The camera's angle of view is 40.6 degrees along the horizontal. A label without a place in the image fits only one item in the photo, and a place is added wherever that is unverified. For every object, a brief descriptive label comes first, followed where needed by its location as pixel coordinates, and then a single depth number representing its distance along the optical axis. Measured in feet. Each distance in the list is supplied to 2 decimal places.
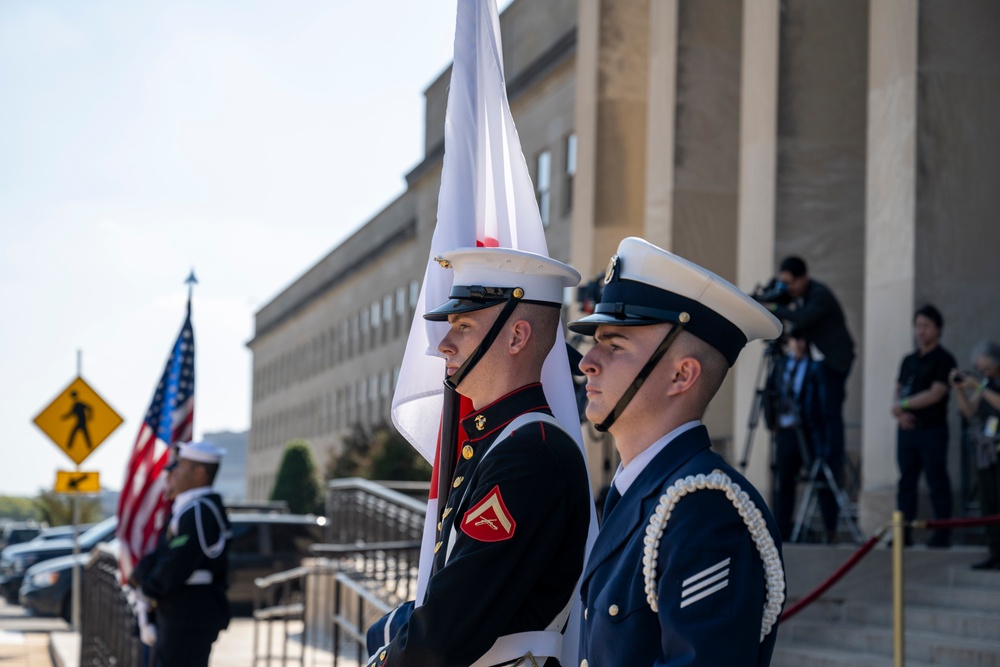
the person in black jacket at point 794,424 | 32.99
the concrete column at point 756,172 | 44.86
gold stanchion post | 22.04
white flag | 15.37
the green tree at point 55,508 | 142.51
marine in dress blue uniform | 11.51
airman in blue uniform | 8.98
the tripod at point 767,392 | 33.68
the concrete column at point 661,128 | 52.21
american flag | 35.88
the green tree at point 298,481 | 142.81
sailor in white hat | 27.22
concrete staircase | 26.91
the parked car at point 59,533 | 110.22
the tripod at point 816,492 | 32.01
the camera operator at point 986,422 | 29.45
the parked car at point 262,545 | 66.54
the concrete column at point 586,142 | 60.18
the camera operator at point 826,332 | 32.63
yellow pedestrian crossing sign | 62.23
